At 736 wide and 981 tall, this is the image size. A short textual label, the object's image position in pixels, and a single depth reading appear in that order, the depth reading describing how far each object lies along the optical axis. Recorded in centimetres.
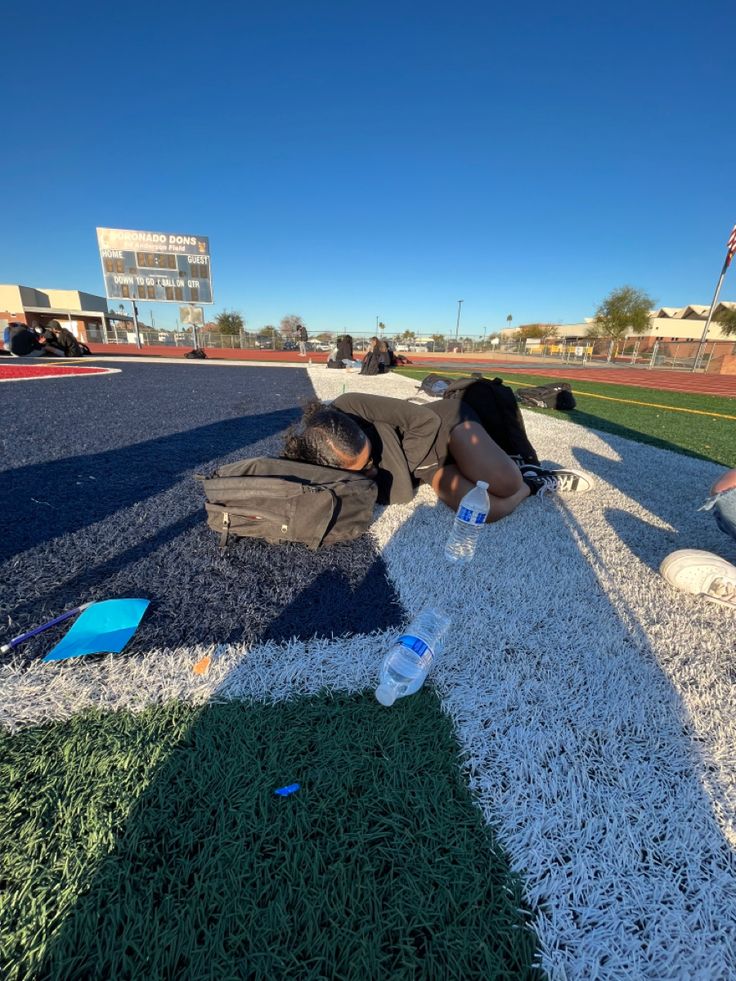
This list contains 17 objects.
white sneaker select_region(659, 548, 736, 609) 166
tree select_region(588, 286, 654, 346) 3922
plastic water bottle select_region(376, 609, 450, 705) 121
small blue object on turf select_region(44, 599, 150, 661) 132
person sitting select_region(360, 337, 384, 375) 1106
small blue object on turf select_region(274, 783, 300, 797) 93
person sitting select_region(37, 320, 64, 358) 1568
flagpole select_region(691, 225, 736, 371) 1901
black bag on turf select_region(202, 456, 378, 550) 190
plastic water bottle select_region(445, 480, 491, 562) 208
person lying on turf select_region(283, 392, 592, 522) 236
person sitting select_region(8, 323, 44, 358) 1505
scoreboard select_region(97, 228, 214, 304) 2423
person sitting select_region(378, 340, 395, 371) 1163
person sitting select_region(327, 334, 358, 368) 1430
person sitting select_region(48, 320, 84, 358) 1582
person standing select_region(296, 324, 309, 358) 2495
